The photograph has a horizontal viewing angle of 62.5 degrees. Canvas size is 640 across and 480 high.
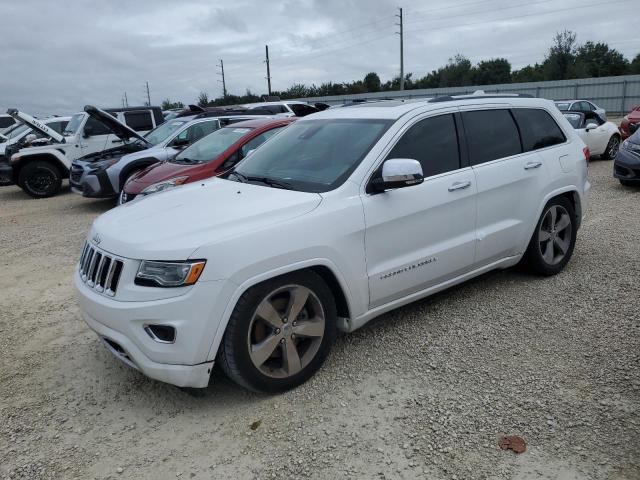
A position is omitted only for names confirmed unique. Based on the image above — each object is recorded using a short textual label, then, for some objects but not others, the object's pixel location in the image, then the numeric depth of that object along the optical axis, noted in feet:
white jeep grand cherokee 9.55
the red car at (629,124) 47.51
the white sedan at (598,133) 40.63
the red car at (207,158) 24.23
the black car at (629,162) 29.96
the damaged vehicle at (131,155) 31.99
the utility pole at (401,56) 159.22
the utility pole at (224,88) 230.17
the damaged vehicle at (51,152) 41.01
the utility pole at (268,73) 178.09
